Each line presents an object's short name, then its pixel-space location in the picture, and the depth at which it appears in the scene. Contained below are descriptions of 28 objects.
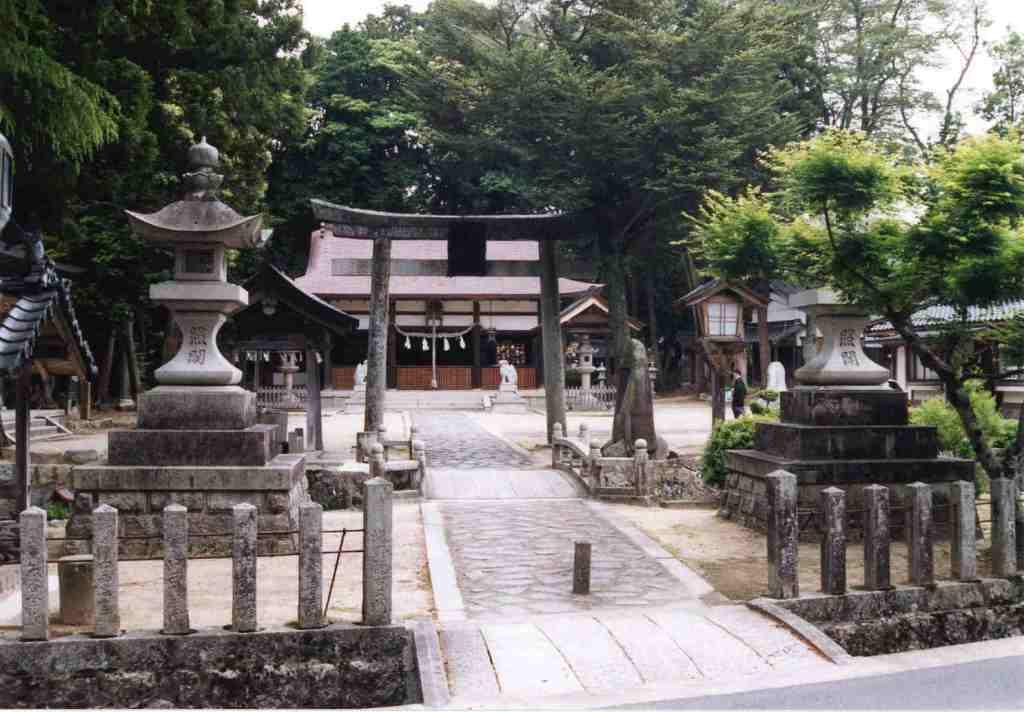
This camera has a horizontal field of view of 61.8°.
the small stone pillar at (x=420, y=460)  13.84
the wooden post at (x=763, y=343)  29.84
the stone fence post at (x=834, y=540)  7.26
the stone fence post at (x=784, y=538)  7.19
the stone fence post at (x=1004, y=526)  7.98
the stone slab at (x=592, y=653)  5.75
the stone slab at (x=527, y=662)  5.63
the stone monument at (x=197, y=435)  9.20
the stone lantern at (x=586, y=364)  36.69
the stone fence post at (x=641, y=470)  13.18
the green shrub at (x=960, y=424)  12.27
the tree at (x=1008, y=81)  34.19
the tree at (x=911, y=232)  8.46
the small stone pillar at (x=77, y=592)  6.86
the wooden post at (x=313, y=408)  16.83
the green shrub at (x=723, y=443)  12.70
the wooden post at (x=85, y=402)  27.03
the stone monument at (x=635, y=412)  14.88
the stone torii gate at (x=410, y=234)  17.47
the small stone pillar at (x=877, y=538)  7.40
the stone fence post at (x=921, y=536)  7.57
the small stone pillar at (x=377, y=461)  13.35
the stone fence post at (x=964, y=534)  7.83
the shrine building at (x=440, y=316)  39.31
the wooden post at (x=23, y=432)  10.11
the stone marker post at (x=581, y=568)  7.62
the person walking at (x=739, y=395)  23.75
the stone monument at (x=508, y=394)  34.72
